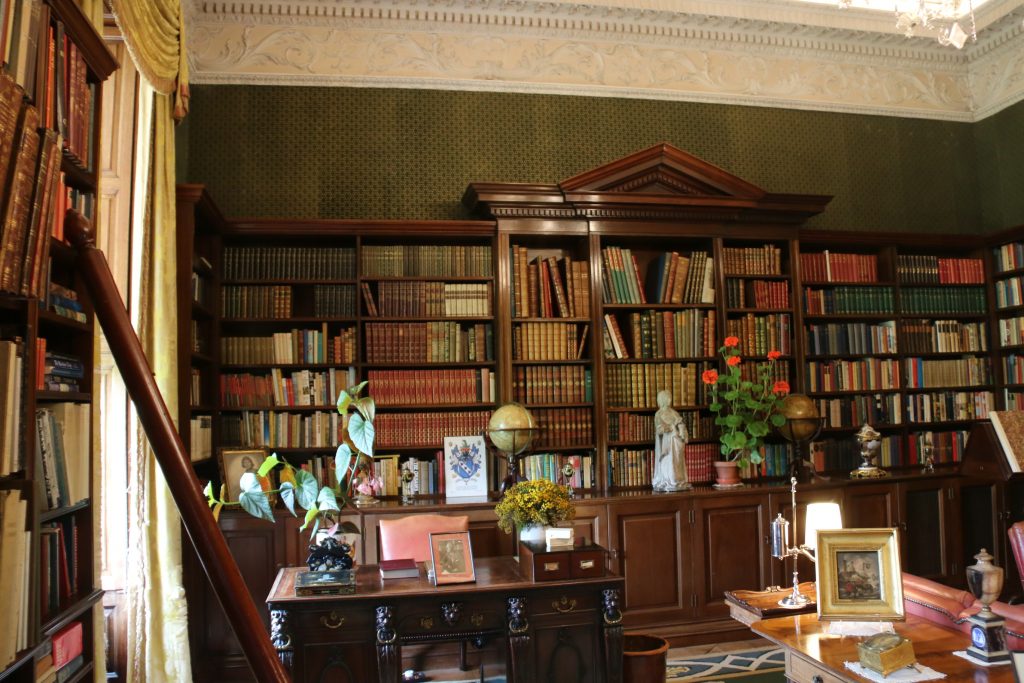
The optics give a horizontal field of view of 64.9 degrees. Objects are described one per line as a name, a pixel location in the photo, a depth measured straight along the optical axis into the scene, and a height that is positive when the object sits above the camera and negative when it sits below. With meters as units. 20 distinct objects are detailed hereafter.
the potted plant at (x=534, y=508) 3.52 -0.53
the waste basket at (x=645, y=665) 3.59 -1.26
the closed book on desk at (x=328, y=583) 3.23 -0.76
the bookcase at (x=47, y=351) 1.40 +0.13
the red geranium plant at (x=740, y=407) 5.26 -0.18
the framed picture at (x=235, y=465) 4.57 -0.40
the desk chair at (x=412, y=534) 4.17 -0.75
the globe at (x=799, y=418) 5.42 -0.26
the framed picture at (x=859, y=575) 2.84 -0.71
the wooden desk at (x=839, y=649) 2.52 -0.93
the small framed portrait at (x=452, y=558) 3.38 -0.72
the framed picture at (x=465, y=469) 5.11 -0.51
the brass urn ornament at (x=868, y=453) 5.45 -0.52
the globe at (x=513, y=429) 4.84 -0.25
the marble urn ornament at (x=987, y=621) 2.56 -0.80
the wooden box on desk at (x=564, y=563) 3.38 -0.75
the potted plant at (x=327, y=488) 3.16 -0.40
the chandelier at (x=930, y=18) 3.65 +1.67
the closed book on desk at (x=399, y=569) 3.50 -0.78
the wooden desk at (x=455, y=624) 3.21 -0.96
